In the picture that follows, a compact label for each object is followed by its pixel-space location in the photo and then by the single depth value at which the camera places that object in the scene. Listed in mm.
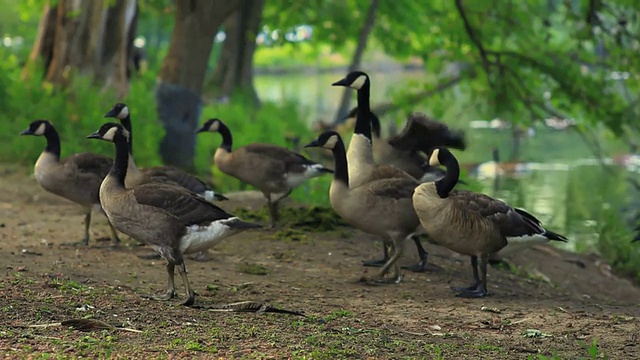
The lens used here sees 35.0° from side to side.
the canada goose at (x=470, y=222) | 9531
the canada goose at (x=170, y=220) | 8484
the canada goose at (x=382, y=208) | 9984
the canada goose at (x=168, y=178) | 11031
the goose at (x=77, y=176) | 11273
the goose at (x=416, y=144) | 12156
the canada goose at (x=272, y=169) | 12391
